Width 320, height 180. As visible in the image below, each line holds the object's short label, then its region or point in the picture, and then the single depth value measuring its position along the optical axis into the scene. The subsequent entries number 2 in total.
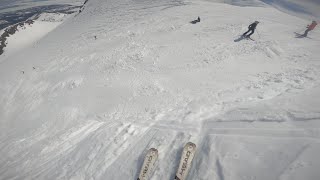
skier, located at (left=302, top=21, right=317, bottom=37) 16.52
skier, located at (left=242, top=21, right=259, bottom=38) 16.21
